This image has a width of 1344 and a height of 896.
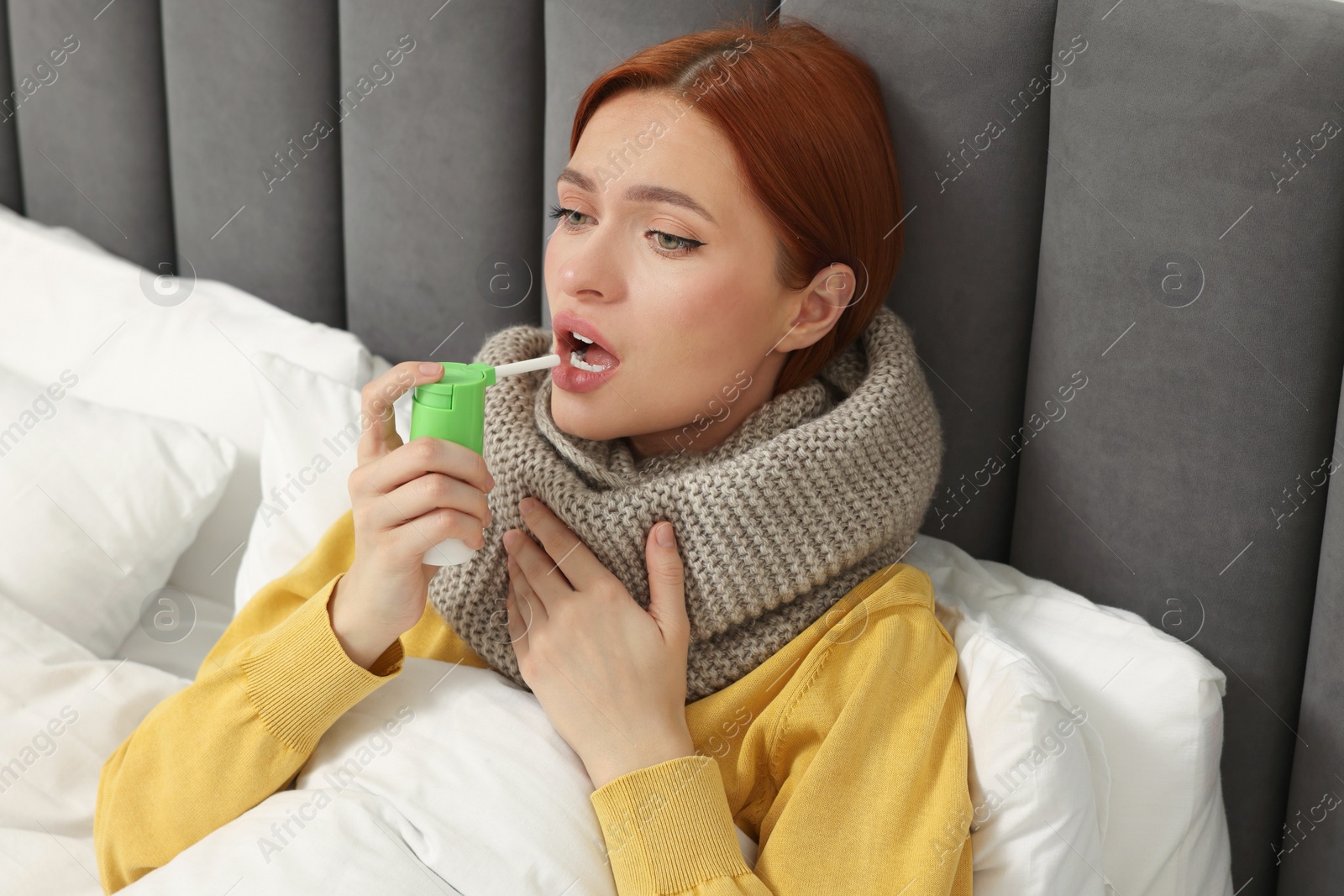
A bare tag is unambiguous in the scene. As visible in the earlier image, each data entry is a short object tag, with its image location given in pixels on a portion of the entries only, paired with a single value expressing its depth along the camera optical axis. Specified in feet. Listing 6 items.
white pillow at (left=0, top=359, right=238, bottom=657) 4.19
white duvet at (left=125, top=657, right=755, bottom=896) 2.68
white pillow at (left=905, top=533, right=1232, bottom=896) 3.13
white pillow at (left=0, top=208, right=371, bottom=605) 4.70
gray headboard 3.09
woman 2.83
